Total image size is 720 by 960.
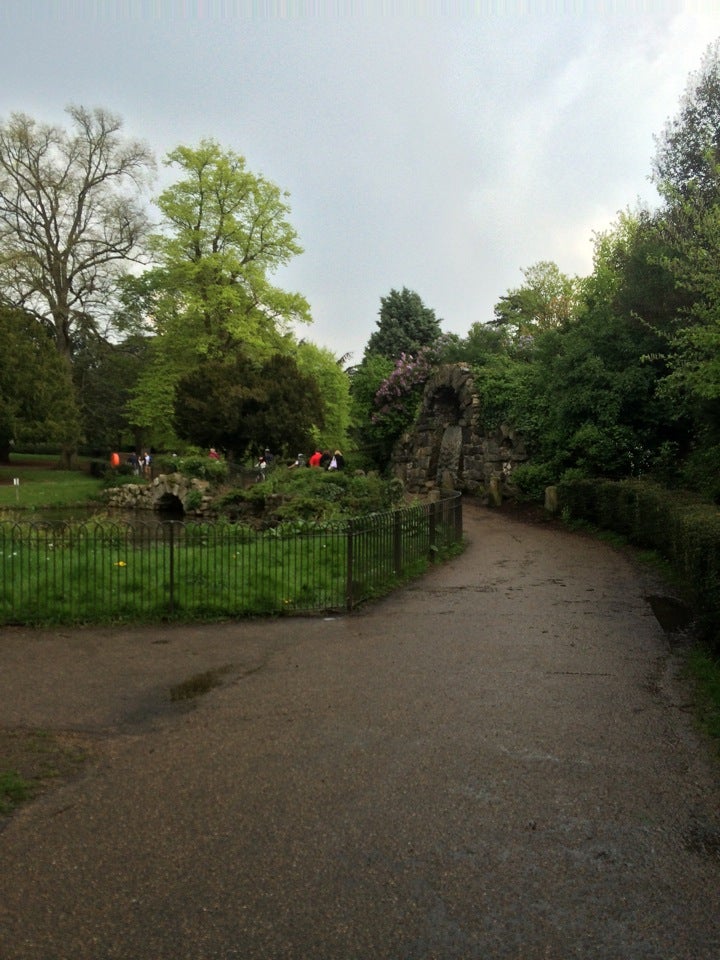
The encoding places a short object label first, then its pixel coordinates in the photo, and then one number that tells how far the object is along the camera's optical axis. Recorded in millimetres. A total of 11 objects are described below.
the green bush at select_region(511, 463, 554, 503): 22938
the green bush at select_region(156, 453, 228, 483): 26953
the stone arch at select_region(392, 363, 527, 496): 26516
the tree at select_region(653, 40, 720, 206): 19797
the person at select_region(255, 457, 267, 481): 25603
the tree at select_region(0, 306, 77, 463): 33625
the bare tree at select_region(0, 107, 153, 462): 35156
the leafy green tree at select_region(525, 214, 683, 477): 19438
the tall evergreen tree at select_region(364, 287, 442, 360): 52000
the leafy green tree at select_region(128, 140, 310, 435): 35312
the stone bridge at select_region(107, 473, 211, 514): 25625
